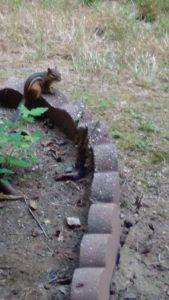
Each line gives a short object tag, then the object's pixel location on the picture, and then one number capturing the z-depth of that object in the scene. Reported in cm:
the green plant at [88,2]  628
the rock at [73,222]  307
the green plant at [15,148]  321
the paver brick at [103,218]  279
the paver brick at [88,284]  243
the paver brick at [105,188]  298
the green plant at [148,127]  412
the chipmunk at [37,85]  385
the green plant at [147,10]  608
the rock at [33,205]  319
